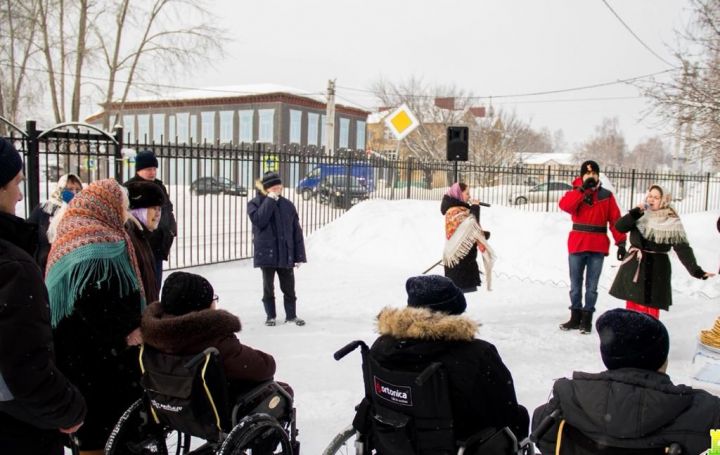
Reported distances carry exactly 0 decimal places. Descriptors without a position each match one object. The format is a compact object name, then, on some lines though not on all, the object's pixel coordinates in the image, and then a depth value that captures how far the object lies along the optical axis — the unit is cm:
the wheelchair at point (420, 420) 228
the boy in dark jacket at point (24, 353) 175
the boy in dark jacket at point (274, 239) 627
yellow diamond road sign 1102
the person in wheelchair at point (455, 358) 229
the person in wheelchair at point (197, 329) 256
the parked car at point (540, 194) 2188
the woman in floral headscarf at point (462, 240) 621
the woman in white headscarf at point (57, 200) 522
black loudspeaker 943
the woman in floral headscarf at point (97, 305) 264
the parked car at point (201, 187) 2159
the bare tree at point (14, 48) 2170
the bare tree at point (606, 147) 6812
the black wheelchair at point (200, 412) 255
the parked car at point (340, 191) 1295
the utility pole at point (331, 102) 2468
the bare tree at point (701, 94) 1043
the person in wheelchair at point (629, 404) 185
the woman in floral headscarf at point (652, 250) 543
